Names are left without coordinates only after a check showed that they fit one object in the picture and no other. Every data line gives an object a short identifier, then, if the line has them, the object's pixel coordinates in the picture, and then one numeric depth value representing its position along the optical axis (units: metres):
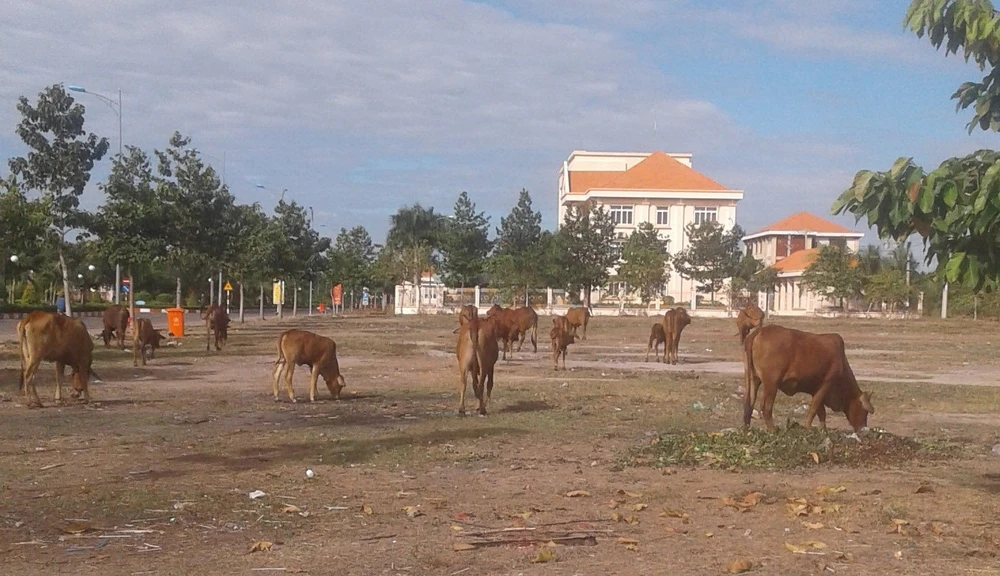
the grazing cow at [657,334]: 28.97
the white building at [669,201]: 101.22
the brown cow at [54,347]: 16.86
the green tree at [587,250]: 82.38
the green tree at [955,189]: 6.36
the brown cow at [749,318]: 34.71
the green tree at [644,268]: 80.56
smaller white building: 97.88
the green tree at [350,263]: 100.00
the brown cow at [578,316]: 39.48
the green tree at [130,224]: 38.34
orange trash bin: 38.75
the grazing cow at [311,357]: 17.89
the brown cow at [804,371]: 13.28
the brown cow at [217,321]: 32.03
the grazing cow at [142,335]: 25.44
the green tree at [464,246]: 91.81
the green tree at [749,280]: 83.06
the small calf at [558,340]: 25.58
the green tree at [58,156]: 35.25
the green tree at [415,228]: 100.75
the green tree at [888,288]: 79.06
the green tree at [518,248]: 82.94
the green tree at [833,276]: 80.56
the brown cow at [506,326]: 28.94
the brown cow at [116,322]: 31.48
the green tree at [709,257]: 85.81
